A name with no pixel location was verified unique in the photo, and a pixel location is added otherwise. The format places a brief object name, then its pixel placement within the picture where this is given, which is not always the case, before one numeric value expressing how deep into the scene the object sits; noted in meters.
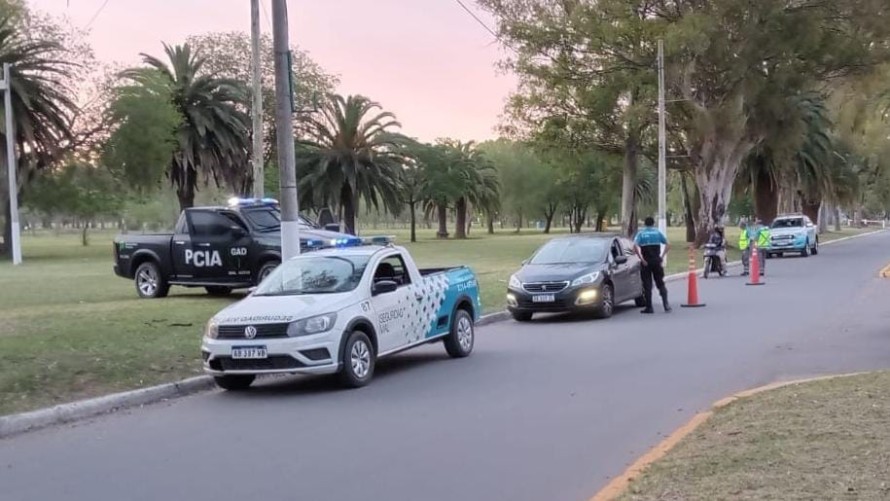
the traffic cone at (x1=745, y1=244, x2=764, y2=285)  24.61
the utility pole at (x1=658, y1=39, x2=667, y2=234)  33.03
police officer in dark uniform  18.11
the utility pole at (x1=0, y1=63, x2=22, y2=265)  41.28
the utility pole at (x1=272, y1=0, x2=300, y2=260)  14.48
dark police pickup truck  19.94
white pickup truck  10.21
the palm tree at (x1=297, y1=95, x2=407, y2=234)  58.03
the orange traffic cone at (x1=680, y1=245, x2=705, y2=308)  19.11
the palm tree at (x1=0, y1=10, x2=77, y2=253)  47.66
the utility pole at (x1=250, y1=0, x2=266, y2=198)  21.98
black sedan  16.91
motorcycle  27.83
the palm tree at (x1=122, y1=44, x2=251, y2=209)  52.56
